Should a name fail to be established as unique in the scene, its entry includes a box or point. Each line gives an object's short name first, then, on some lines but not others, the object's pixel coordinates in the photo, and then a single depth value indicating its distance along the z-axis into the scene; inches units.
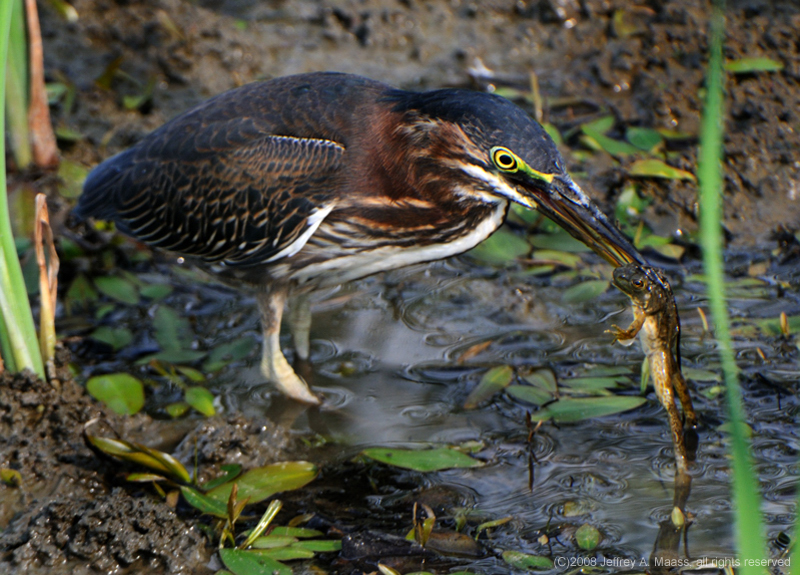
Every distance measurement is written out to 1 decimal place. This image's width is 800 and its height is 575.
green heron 282.0
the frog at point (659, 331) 257.6
